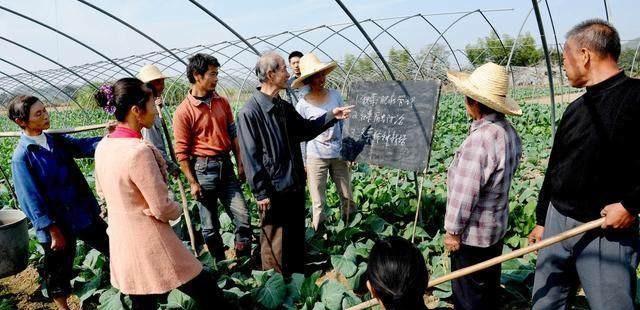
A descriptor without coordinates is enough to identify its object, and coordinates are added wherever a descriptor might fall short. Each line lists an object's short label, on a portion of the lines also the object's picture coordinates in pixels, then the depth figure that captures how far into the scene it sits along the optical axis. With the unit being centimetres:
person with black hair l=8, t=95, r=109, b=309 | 283
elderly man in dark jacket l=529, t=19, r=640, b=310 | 185
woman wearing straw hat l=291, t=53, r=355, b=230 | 387
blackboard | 353
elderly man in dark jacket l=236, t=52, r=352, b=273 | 301
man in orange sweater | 353
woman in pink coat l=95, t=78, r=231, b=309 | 214
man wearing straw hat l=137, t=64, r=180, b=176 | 385
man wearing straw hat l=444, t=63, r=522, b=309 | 220
